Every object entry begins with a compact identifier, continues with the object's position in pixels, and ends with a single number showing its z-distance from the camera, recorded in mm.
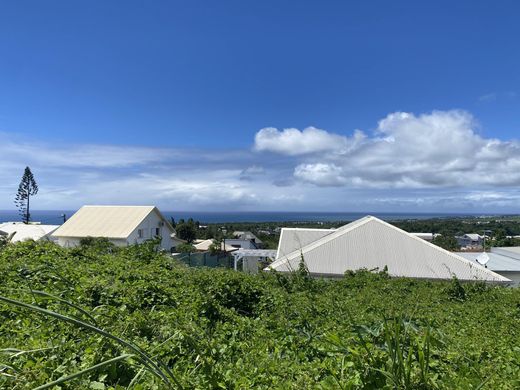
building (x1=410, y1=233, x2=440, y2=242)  44656
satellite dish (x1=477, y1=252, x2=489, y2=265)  18306
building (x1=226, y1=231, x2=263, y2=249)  48788
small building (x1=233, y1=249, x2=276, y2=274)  20742
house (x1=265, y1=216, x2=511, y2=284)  14312
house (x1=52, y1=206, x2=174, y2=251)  30984
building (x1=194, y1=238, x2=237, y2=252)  41250
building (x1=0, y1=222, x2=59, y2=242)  30984
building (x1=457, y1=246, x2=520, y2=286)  18516
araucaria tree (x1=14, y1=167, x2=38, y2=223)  41438
